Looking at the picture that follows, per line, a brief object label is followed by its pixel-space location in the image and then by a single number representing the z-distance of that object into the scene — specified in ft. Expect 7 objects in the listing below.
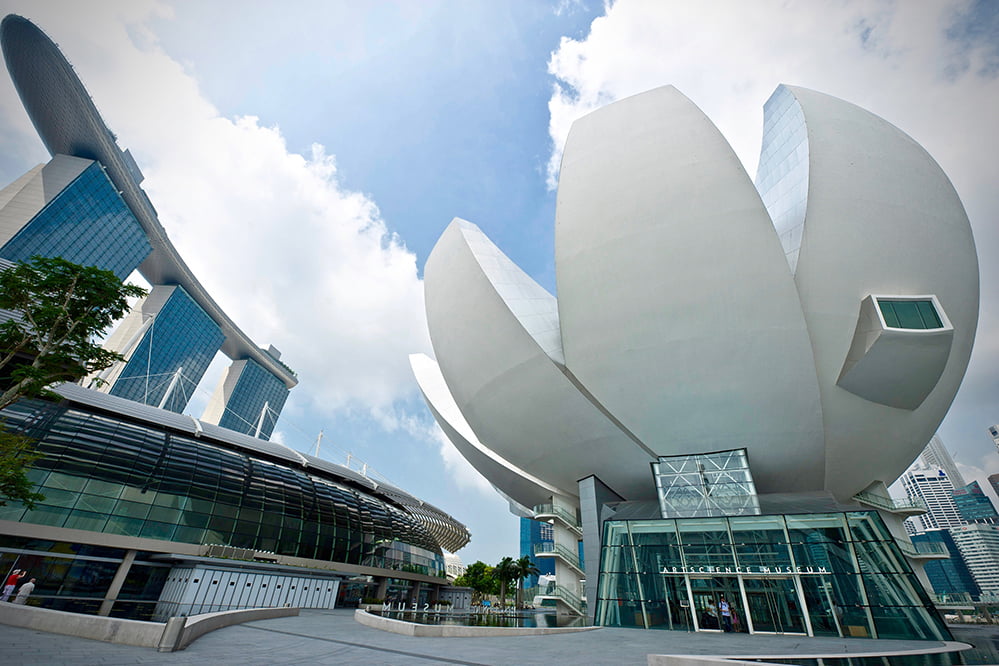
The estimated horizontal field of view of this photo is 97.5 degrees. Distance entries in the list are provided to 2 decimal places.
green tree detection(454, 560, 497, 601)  180.96
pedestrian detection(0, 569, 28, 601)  46.62
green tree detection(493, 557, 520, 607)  137.08
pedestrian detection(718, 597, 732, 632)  54.44
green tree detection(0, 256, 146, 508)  37.24
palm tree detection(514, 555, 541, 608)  139.33
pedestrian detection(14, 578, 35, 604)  45.30
